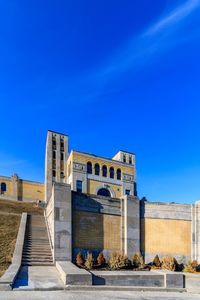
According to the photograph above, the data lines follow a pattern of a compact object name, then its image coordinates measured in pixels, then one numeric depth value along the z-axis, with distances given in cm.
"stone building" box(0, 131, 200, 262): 1925
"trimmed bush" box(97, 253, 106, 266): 1858
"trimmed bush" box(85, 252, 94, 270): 1727
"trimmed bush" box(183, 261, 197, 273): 1920
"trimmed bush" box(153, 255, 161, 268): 2050
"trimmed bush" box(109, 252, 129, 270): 1775
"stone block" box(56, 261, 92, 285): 1212
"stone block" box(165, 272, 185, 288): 1375
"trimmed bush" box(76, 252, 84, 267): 1803
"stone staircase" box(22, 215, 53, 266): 1734
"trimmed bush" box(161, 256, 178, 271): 1936
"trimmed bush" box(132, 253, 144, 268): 1945
